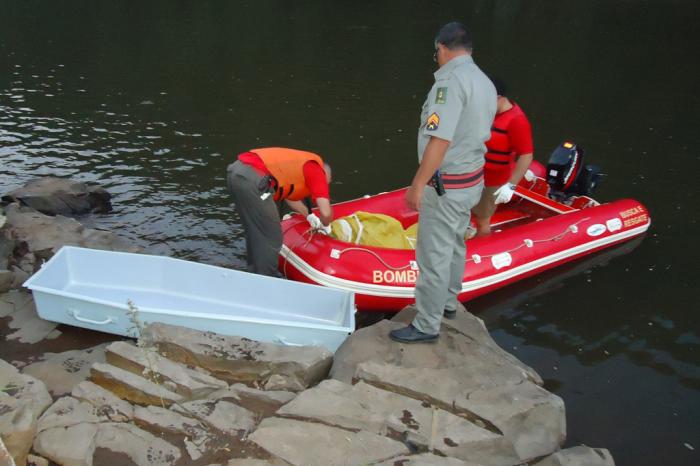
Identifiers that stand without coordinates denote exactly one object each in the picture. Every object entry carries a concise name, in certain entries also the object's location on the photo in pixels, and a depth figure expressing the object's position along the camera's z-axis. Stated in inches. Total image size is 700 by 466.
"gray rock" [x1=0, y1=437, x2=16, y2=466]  95.0
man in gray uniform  140.0
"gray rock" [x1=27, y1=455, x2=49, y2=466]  120.9
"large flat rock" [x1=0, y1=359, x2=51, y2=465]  119.1
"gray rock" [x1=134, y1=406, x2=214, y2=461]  128.1
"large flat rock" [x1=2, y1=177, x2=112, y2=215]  280.1
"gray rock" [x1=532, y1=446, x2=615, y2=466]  137.2
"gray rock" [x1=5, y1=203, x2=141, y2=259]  225.6
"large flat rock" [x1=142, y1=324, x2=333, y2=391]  154.8
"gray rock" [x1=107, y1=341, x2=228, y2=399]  144.1
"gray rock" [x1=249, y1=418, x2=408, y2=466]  126.5
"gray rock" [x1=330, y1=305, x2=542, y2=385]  160.6
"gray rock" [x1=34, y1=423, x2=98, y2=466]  121.5
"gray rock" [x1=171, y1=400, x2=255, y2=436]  133.7
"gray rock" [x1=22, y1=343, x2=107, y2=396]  152.4
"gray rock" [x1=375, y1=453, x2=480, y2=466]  125.9
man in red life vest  214.1
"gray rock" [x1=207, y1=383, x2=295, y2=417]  143.5
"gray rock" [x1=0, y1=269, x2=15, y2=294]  192.5
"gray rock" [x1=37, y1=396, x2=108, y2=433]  129.2
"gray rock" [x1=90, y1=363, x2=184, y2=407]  140.3
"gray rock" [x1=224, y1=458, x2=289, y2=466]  123.3
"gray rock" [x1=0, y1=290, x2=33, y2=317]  184.9
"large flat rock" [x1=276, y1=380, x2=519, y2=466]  134.6
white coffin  195.8
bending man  188.4
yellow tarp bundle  226.2
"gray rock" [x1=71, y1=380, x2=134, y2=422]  135.3
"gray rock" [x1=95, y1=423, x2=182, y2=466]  124.3
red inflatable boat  212.4
